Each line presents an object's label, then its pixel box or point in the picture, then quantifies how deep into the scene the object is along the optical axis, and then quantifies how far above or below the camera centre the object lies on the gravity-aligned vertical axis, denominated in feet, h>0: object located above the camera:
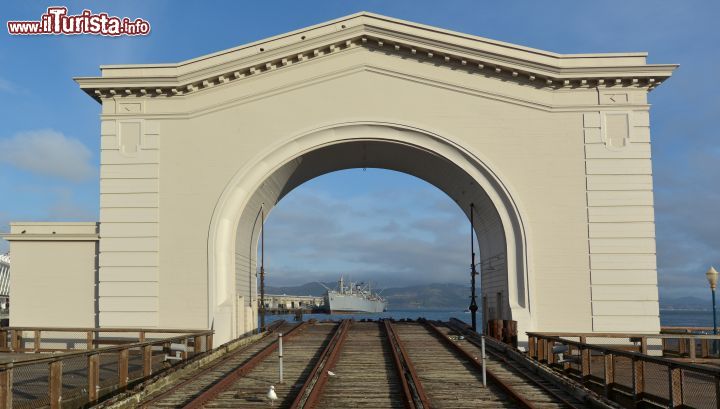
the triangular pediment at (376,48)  85.76 +25.56
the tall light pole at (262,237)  100.58 +6.19
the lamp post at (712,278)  80.59 -0.14
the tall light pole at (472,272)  99.31 +0.92
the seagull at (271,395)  42.80 -6.59
